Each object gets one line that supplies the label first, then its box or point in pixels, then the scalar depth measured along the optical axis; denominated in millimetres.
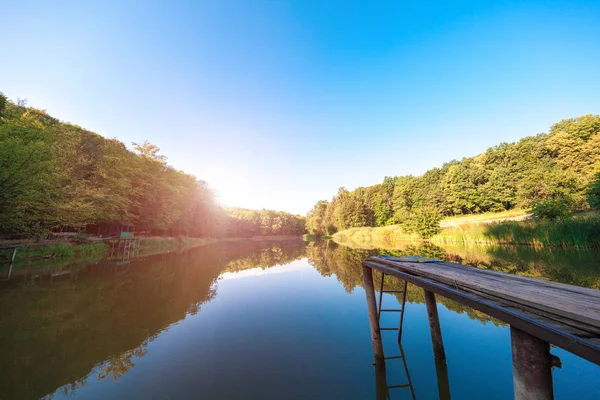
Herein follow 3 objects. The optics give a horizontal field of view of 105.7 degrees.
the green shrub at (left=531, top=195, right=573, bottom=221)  21172
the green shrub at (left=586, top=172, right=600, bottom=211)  21750
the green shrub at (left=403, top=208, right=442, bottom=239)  34500
